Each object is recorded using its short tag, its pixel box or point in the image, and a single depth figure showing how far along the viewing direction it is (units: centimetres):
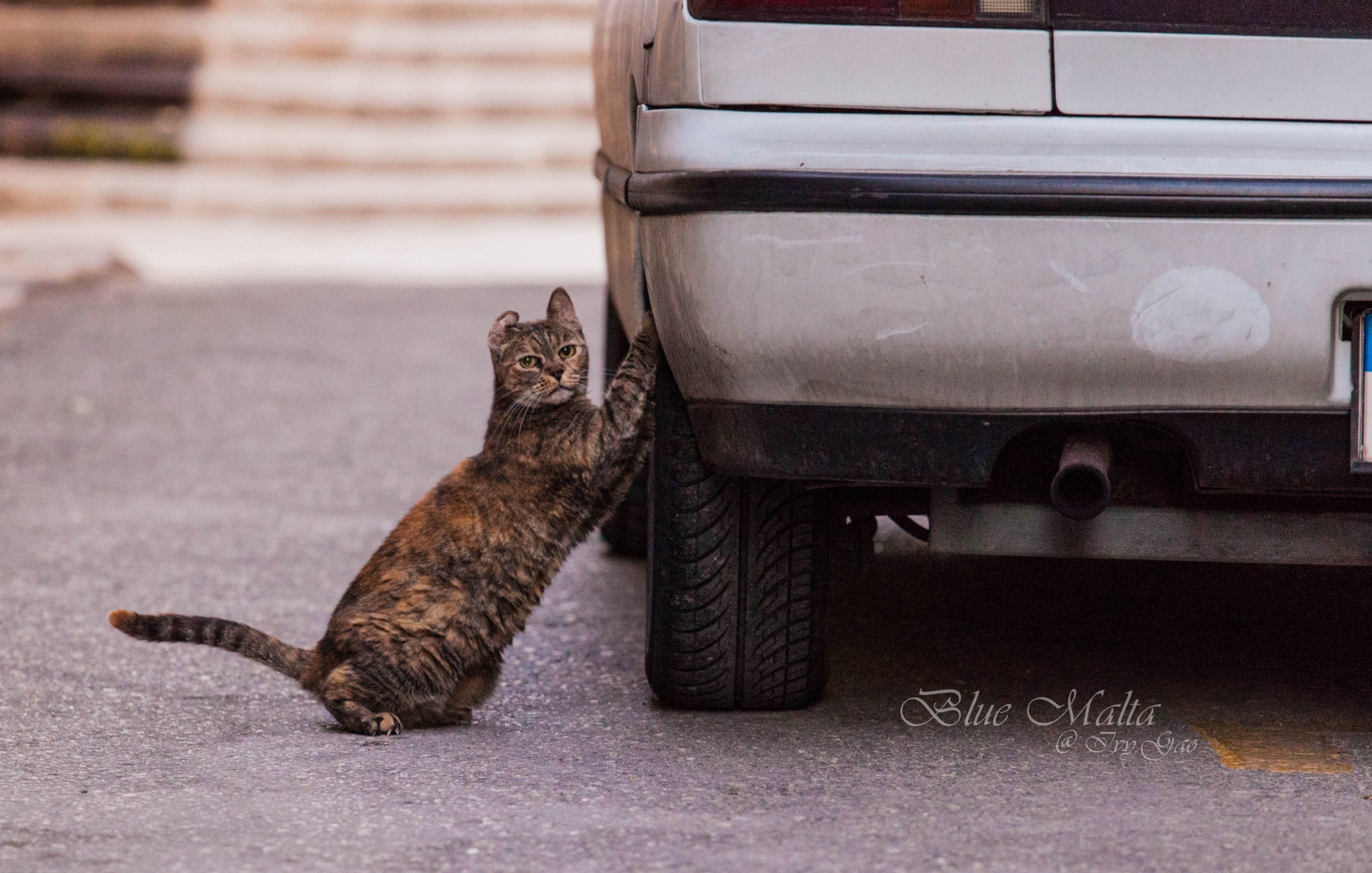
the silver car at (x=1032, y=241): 560
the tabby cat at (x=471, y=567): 702
